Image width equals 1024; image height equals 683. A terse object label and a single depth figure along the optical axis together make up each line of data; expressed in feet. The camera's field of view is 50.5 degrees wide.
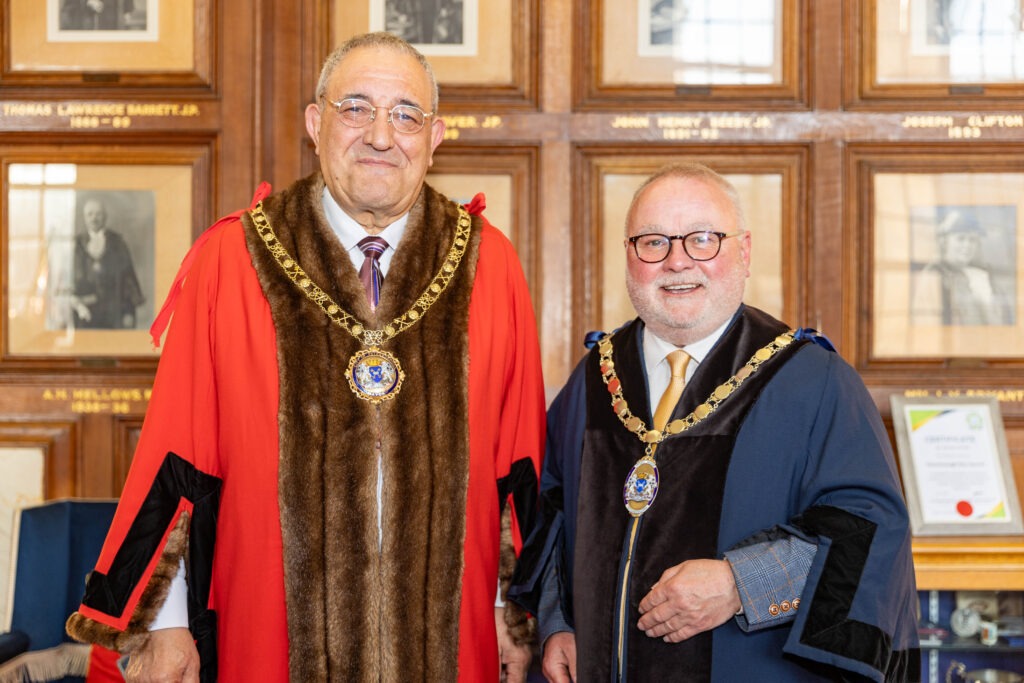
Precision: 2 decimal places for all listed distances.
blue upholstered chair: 10.09
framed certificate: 11.02
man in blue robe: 6.72
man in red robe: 7.50
